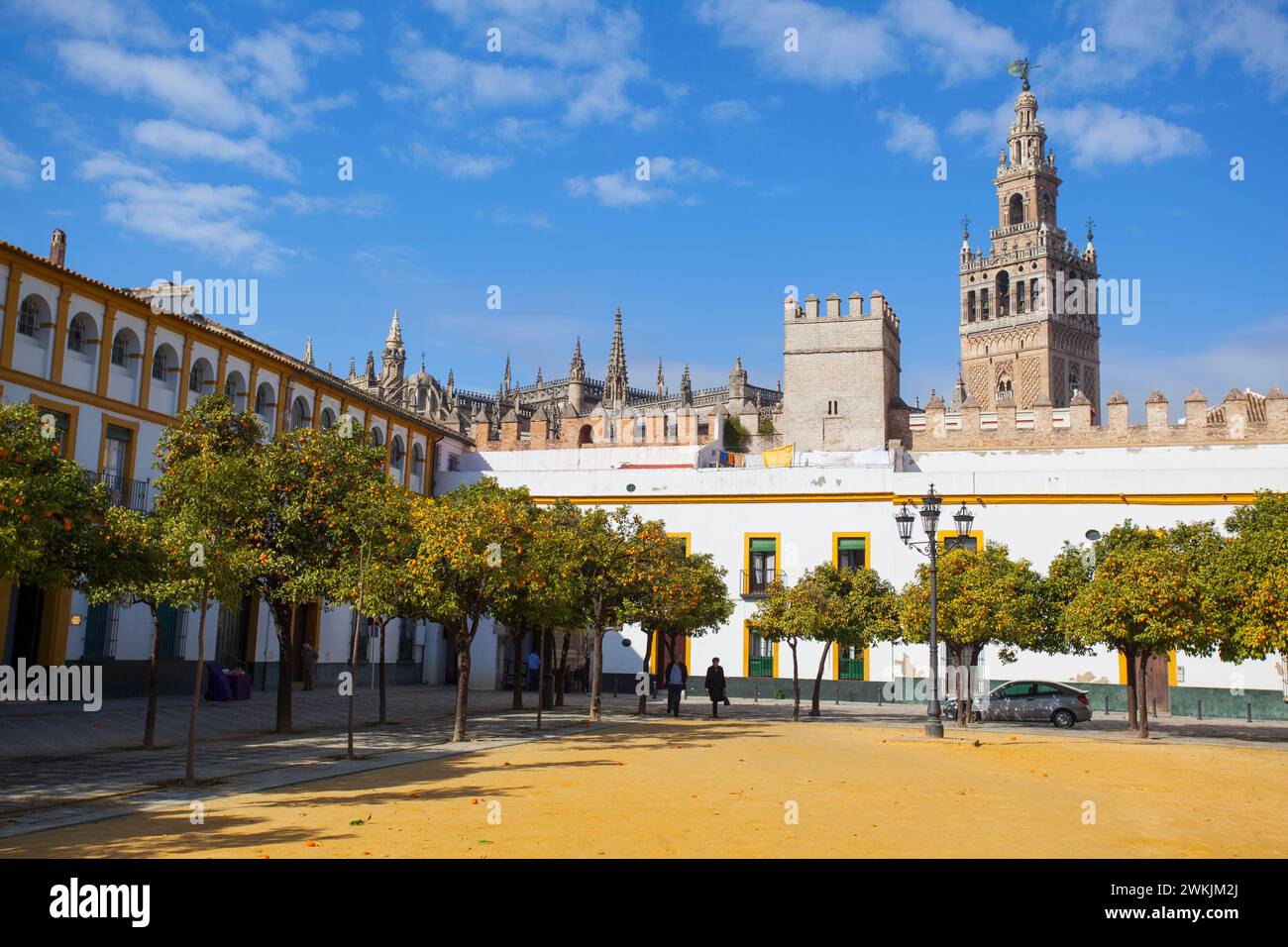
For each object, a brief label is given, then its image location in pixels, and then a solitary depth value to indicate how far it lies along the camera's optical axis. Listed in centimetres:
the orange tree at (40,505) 1124
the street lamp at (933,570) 2170
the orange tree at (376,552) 1717
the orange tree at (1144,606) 2191
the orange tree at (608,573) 2364
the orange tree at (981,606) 2458
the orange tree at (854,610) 2662
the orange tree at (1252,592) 2111
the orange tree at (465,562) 1741
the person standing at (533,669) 3503
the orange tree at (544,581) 1878
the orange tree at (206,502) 1341
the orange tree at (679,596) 2412
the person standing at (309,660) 3172
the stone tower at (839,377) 5297
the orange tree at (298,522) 1856
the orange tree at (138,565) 1429
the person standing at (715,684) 2644
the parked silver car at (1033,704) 2695
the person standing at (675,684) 2659
